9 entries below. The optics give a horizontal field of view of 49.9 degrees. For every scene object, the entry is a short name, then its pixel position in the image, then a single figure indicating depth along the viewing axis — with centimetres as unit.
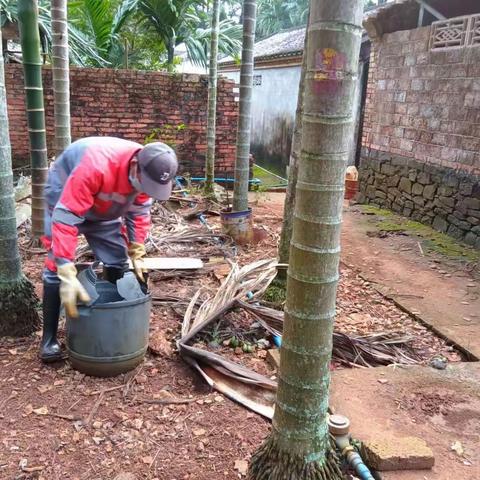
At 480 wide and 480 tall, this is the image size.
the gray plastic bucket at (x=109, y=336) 302
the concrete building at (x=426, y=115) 665
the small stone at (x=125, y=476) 242
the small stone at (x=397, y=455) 252
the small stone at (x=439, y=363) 352
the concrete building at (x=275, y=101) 1506
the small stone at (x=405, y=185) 803
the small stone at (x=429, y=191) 743
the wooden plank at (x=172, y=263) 507
